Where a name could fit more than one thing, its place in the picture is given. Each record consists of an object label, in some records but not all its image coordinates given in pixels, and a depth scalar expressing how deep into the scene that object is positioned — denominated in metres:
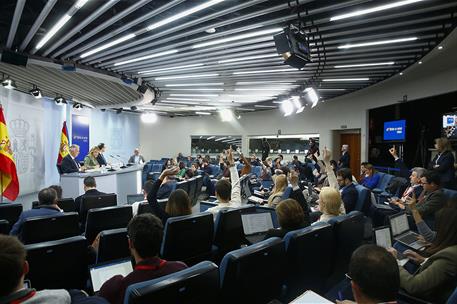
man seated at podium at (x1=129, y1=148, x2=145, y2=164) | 12.38
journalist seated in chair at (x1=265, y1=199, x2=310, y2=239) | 2.77
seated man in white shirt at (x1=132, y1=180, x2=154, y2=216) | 3.95
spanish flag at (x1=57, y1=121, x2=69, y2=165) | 10.22
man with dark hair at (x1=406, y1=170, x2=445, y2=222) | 3.71
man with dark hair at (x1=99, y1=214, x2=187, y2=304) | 1.62
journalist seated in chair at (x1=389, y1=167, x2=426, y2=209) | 4.74
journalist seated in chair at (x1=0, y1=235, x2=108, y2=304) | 1.24
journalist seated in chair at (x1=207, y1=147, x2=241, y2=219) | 3.93
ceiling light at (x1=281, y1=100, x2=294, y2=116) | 10.06
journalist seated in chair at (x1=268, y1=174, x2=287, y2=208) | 4.70
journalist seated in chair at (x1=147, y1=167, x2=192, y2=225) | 3.16
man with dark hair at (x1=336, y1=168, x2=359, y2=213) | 4.38
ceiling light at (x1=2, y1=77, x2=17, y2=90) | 7.63
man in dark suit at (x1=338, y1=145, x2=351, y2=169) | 8.97
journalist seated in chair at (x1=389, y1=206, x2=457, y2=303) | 1.94
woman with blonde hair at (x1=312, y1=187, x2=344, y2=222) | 3.33
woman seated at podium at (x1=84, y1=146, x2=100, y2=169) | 9.07
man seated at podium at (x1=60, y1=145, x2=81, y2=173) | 7.54
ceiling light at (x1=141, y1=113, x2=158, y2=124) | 17.38
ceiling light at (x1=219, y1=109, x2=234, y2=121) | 16.17
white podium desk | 7.12
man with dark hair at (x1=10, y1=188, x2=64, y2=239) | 3.21
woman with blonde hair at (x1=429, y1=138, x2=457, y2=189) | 5.73
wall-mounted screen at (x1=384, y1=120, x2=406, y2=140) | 9.88
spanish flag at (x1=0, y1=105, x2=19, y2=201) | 5.83
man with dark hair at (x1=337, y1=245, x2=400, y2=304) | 1.40
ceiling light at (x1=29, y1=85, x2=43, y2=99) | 8.97
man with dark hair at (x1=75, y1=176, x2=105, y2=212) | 4.61
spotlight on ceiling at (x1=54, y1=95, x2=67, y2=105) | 10.44
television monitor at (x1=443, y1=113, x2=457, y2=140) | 7.65
